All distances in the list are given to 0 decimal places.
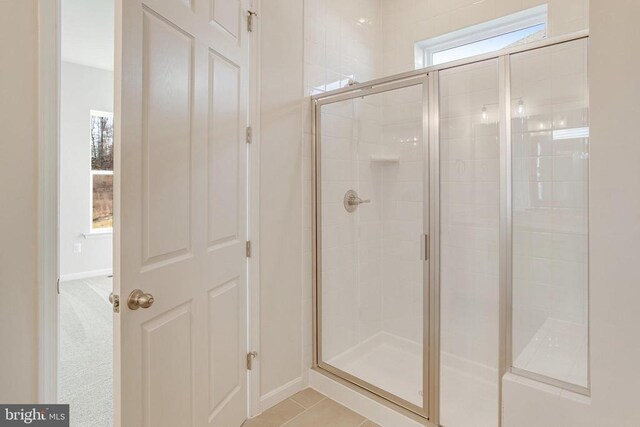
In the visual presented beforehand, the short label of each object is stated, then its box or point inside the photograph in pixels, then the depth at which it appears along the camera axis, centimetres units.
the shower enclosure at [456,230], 167
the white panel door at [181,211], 115
